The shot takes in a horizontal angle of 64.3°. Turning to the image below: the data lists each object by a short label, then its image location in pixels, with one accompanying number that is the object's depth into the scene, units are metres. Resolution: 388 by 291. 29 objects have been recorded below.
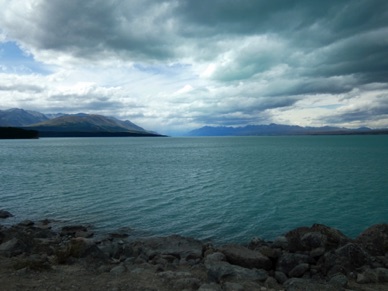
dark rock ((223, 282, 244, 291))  11.91
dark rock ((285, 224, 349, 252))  17.97
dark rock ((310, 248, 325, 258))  16.78
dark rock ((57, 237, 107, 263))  15.80
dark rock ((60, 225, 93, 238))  23.20
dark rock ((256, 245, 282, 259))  17.08
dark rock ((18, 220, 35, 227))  25.89
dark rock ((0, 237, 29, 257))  16.61
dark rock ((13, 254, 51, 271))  13.42
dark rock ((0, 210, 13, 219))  28.86
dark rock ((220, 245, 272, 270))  16.02
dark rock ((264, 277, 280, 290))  12.87
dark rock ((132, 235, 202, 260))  18.03
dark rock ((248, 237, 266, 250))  20.38
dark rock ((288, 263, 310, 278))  14.97
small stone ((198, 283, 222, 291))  11.73
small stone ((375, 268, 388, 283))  13.28
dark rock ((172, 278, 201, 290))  12.16
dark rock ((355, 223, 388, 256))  17.56
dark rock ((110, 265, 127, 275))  13.83
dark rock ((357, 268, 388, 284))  13.24
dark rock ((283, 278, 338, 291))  11.88
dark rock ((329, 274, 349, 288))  12.75
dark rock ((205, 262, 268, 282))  13.28
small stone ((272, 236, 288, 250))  19.30
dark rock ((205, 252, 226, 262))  16.28
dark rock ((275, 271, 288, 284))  14.26
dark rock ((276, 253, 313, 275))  15.73
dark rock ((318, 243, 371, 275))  14.58
